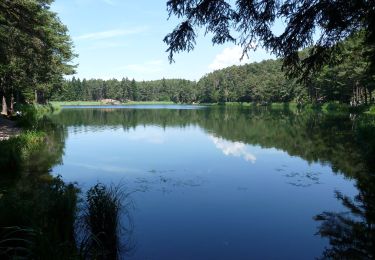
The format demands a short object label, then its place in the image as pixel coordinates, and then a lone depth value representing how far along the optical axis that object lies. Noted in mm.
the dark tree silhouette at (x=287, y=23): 7859
